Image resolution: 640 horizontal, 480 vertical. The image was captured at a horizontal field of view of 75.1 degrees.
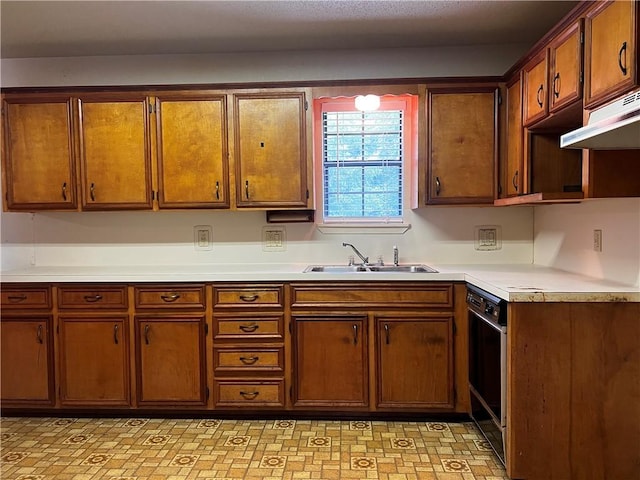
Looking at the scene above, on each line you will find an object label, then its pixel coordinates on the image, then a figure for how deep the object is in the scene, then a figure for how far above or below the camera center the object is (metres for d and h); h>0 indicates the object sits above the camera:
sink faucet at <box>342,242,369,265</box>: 2.93 -0.20
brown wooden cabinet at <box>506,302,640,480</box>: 1.79 -0.73
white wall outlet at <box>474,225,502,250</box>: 2.95 -0.09
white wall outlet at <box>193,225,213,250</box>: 3.03 -0.06
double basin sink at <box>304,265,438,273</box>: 2.76 -0.29
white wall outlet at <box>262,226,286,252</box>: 3.02 -0.09
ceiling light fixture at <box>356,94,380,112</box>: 2.88 +0.86
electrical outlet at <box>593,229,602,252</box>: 2.15 -0.09
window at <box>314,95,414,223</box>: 3.00 +0.49
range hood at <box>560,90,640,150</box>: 1.29 +0.31
